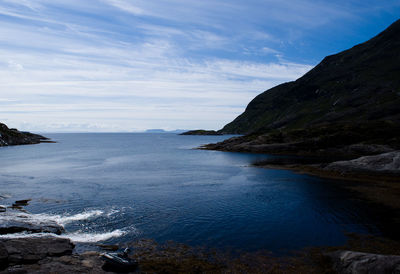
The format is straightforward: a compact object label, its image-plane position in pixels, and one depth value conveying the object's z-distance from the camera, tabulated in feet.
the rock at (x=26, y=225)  106.52
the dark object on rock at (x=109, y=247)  94.76
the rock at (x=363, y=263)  67.67
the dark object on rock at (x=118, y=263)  78.48
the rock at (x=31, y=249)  78.54
